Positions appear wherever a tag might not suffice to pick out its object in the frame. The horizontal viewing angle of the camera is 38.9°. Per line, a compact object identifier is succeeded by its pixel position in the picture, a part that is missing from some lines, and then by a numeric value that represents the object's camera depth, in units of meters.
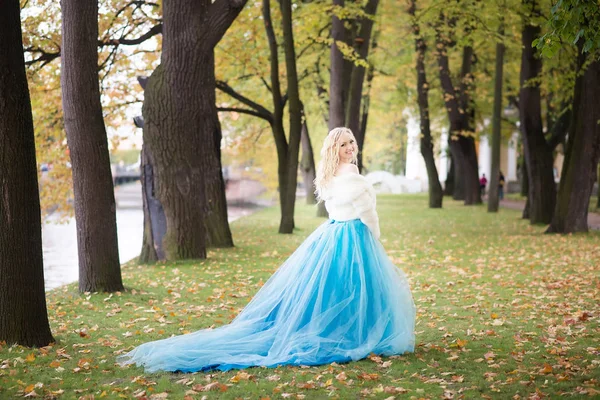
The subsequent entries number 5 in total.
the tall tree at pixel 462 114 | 33.62
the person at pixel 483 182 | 48.74
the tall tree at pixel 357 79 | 25.58
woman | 7.25
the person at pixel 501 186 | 41.91
